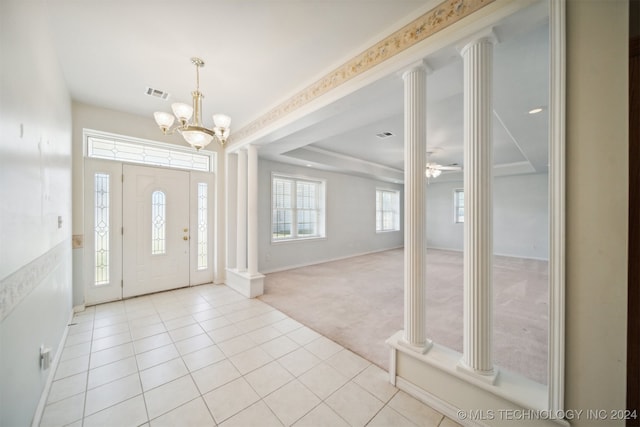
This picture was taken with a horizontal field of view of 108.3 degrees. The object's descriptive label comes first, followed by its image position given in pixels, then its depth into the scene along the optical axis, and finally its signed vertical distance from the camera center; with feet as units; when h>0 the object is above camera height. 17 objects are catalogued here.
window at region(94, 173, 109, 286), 11.60 -0.80
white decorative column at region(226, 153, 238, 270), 15.16 +0.41
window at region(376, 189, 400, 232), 29.19 +0.27
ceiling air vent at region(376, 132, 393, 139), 14.97 +5.11
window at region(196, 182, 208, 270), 14.89 -0.90
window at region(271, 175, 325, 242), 19.40 +0.35
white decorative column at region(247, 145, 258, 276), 13.10 +0.19
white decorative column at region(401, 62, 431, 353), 5.99 +0.08
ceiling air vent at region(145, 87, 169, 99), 9.93 +5.24
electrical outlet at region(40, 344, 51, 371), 5.44 -3.50
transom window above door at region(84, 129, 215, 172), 11.76 +3.45
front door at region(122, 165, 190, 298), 12.41 -1.00
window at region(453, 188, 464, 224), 29.25 +1.01
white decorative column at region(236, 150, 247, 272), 13.91 +0.01
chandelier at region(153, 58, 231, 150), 7.33 +3.02
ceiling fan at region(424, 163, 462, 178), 18.35 +3.55
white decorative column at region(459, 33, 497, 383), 4.97 +0.02
